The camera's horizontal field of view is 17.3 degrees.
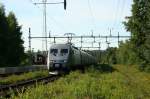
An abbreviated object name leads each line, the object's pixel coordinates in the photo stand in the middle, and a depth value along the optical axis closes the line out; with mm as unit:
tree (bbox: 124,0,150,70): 68000
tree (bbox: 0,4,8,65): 74938
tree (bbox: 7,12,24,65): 77875
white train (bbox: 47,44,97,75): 40406
